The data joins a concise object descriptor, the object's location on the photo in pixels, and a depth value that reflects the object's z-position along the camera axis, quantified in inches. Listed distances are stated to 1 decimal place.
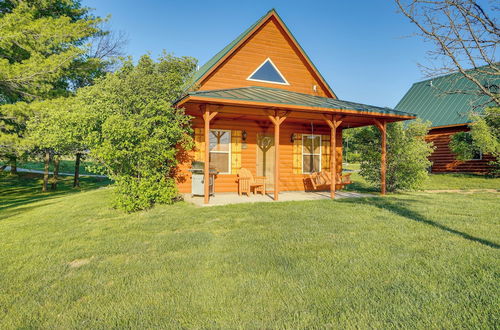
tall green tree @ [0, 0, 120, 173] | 417.7
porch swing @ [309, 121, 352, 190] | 419.8
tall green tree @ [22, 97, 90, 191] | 302.4
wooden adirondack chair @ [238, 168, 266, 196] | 386.6
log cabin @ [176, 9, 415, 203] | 362.6
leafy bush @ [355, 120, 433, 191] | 418.3
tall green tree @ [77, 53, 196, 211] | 283.6
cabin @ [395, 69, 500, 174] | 690.2
